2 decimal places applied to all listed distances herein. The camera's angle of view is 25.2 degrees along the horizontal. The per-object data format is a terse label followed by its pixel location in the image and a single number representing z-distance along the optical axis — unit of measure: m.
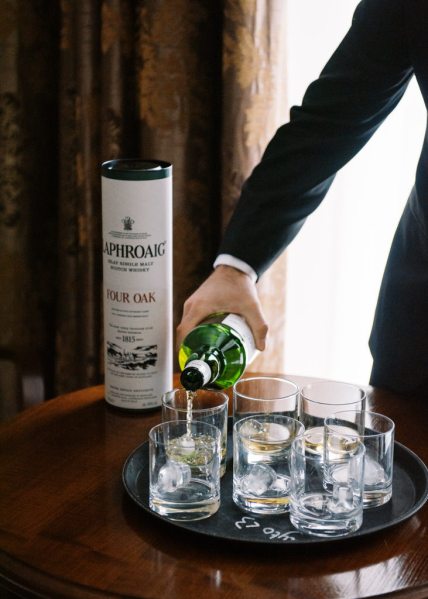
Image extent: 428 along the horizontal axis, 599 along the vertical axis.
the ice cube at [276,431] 1.15
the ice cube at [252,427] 1.13
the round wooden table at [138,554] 0.95
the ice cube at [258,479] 1.10
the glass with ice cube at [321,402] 1.16
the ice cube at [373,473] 1.12
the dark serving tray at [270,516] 1.03
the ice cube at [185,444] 1.11
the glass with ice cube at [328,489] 1.03
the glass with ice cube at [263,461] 1.09
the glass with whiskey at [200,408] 1.14
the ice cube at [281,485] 1.10
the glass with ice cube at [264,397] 1.16
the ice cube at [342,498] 1.04
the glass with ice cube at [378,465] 1.11
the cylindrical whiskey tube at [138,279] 1.32
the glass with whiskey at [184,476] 1.07
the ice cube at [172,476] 1.08
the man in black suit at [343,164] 1.53
